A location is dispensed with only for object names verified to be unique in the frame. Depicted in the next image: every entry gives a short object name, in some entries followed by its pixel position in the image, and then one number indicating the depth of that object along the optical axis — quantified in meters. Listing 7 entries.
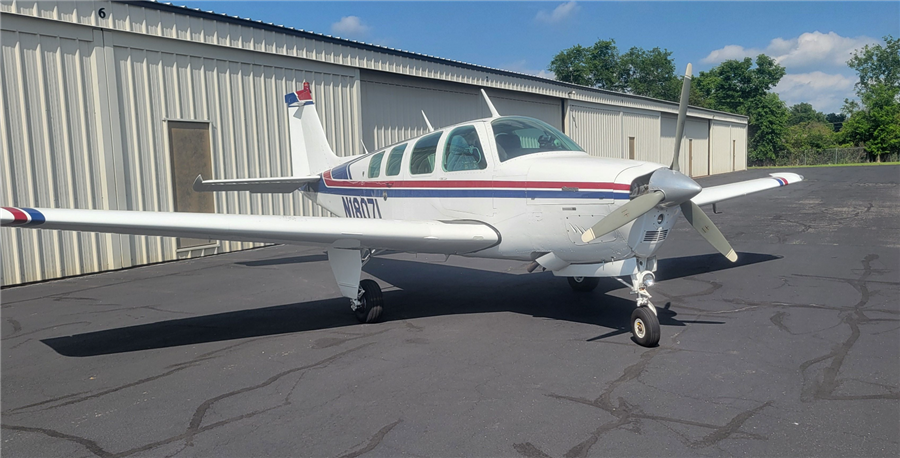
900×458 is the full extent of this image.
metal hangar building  9.16
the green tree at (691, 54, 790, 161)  64.99
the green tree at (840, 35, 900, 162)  53.59
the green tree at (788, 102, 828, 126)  131.12
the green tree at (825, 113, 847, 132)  142.48
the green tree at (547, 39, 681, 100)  79.94
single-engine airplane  4.82
